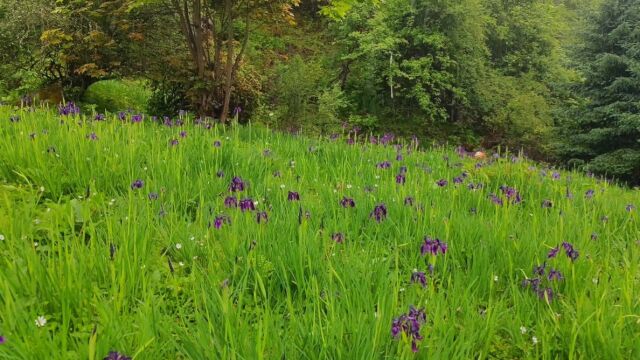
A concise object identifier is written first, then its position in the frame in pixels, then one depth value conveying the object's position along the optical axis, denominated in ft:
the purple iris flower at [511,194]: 11.08
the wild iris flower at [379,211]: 8.79
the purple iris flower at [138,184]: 9.11
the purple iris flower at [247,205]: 8.10
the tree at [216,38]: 25.99
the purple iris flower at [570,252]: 7.03
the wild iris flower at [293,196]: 9.10
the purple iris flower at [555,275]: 6.74
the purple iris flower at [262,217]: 7.73
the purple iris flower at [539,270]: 6.99
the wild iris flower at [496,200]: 10.71
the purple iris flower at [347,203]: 9.24
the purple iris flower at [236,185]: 9.45
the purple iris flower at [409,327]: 4.64
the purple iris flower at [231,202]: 8.50
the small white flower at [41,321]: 4.79
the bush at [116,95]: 36.99
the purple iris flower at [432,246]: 6.88
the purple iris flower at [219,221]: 7.67
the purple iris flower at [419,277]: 6.03
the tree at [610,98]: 45.68
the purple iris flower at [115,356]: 4.14
